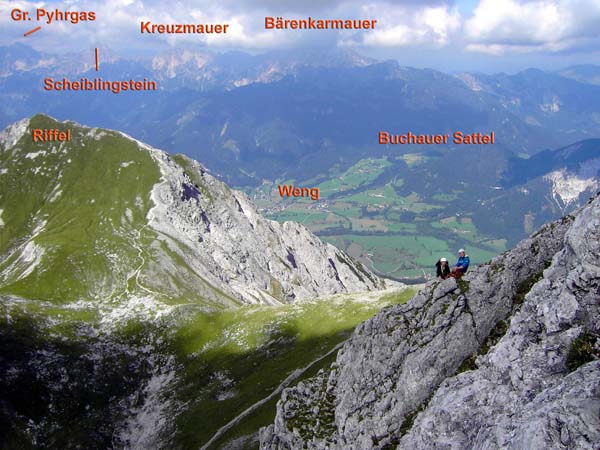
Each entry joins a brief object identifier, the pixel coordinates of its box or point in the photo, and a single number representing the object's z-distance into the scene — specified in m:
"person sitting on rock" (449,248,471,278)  33.25
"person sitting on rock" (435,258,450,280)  34.25
